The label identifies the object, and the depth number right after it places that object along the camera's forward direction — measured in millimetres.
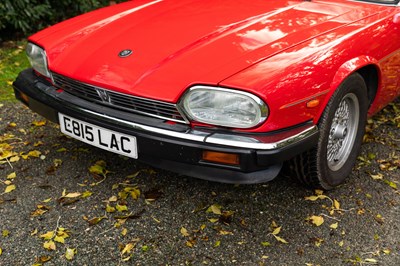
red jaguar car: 2367
